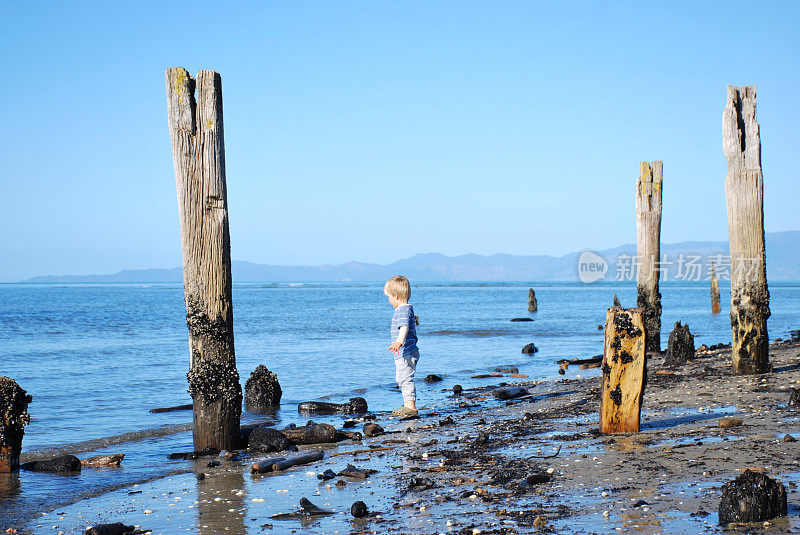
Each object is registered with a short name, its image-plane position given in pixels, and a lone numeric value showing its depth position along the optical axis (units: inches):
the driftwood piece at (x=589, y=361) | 703.7
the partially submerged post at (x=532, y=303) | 1922.4
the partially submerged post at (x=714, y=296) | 1624.0
